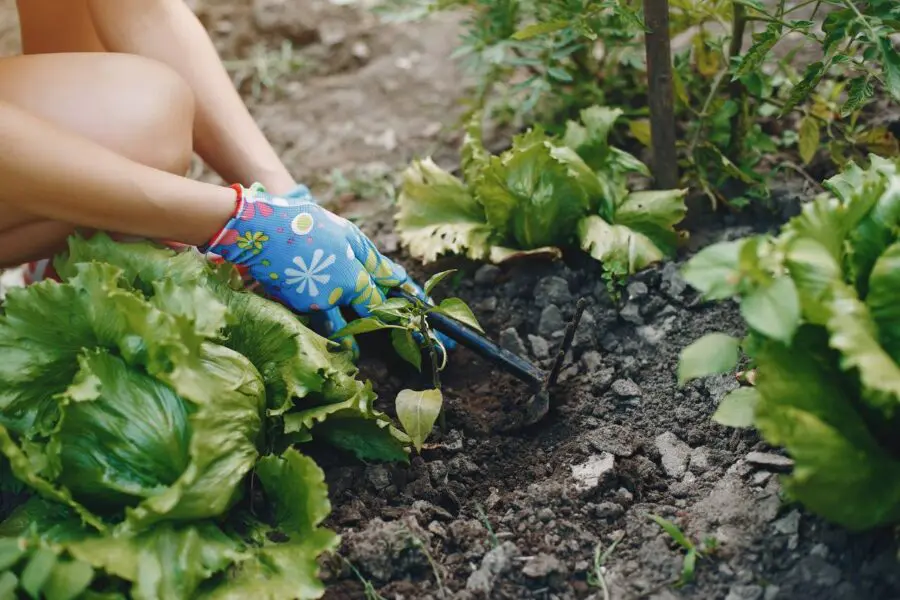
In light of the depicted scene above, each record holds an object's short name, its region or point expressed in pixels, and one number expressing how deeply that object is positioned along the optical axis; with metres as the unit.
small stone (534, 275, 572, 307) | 2.06
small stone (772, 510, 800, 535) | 1.45
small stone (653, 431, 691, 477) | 1.69
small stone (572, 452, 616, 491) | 1.64
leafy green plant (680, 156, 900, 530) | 1.22
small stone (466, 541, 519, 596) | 1.49
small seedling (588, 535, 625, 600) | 1.48
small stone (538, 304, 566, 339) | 2.03
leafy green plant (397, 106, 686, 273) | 2.01
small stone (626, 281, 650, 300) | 2.00
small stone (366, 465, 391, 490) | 1.68
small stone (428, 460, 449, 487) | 1.72
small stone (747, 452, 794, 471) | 1.58
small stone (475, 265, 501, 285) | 2.16
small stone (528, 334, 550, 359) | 1.98
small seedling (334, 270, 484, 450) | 1.66
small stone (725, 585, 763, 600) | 1.40
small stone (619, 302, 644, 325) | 1.98
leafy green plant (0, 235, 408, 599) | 1.39
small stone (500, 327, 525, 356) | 1.97
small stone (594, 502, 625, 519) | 1.61
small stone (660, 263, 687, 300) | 1.99
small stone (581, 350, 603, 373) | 1.93
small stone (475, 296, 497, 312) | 2.11
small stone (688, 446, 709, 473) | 1.68
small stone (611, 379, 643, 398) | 1.85
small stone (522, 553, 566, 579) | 1.49
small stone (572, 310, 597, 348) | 1.98
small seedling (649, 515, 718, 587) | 1.44
